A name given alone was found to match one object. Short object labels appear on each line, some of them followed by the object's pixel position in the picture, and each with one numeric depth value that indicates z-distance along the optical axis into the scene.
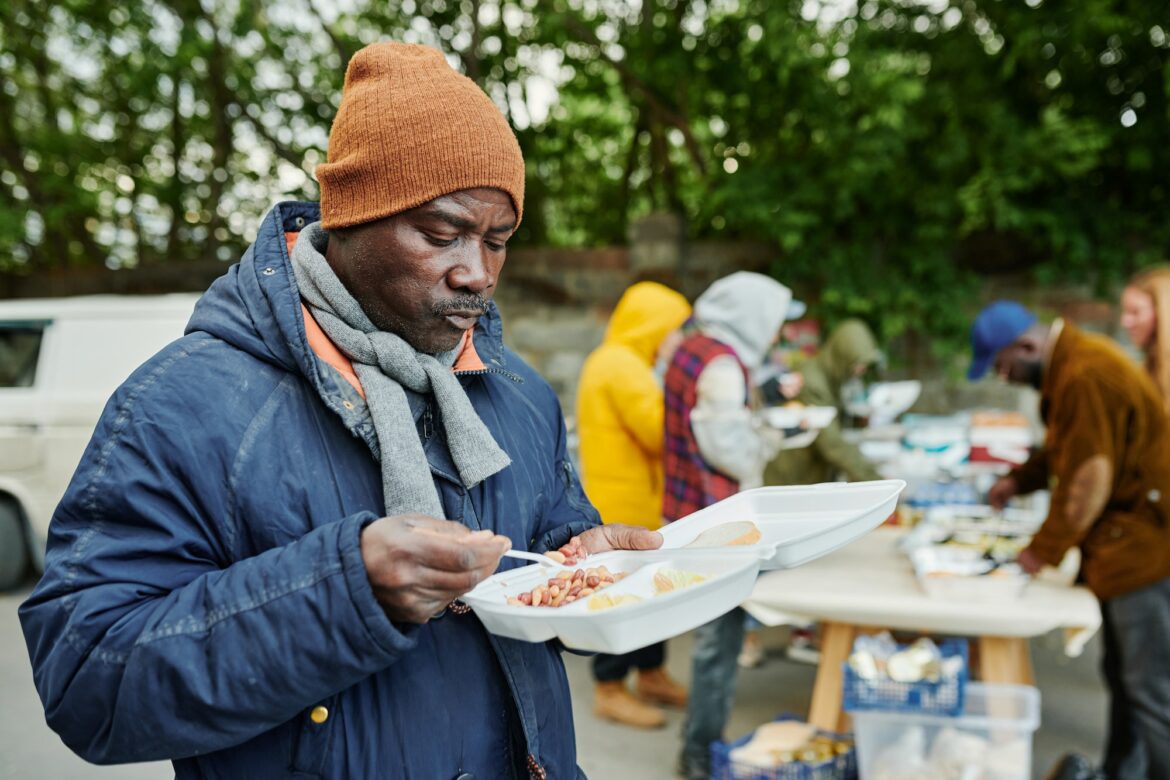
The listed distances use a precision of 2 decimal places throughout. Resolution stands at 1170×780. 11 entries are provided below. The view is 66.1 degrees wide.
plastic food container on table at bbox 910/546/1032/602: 2.96
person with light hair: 3.47
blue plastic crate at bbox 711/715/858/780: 2.75
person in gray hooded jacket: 3.23
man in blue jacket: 0.90
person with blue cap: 2.92
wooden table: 2.88
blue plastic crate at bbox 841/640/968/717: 2.69
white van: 5.71
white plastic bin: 2.63
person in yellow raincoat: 3.79
